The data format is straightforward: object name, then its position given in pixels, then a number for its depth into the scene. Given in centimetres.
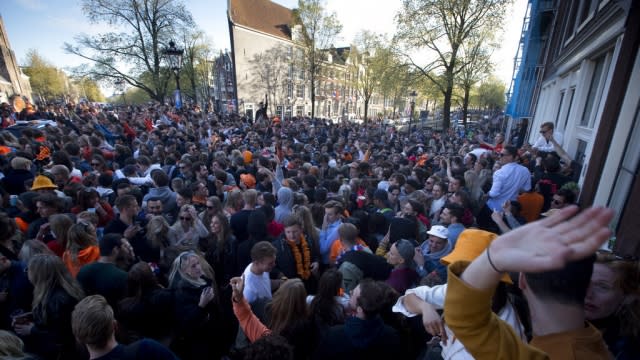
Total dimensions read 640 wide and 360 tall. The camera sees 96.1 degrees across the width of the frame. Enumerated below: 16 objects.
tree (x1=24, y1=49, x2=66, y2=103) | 4694
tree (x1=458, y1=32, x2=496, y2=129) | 1980
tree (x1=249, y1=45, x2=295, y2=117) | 3844
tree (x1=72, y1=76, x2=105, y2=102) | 2437
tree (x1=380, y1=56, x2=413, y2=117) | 2158
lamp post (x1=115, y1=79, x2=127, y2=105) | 2505
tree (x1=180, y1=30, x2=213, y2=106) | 3454
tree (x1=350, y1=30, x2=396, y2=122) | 2820
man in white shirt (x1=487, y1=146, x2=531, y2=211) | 511
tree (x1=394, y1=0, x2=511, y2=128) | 1878
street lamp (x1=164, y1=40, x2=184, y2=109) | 1305
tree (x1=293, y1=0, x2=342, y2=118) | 2956
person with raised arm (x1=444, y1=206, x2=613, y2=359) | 87
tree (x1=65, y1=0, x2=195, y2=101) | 2406
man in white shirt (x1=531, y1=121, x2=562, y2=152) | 726
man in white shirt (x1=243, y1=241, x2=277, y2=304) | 298
